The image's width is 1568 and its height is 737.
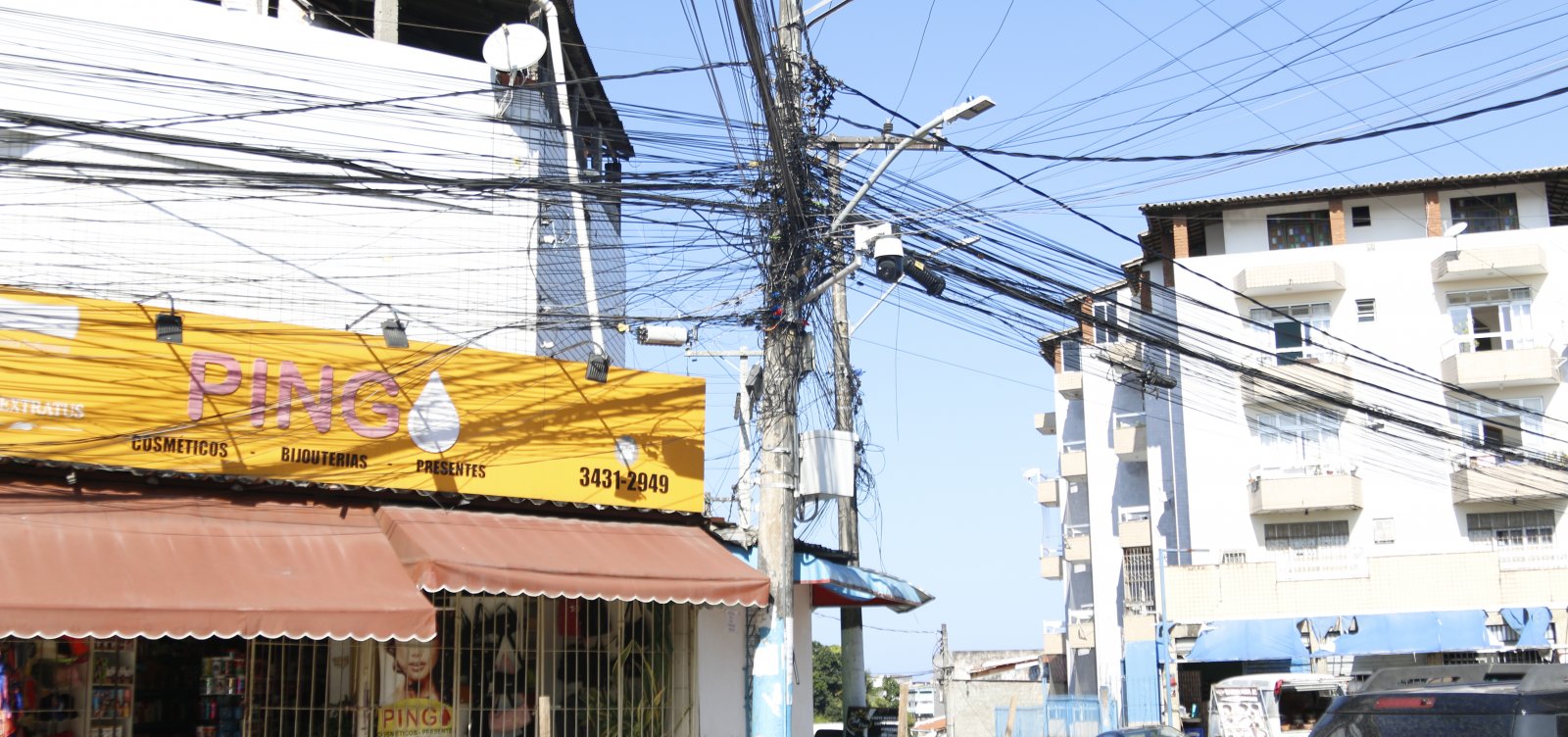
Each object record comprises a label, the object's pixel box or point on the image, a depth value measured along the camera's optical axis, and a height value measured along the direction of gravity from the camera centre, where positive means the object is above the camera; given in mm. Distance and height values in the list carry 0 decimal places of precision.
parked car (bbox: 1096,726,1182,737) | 16953 -1717
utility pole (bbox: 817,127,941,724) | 18125 +846
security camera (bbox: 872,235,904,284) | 11438 +2831
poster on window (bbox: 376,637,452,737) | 12688 -774
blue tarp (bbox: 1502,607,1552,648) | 26594 -722
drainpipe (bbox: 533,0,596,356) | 17703 +5762
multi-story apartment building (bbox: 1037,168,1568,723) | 29984 +4297
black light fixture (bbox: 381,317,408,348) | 13023 +2609
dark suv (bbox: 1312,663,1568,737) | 8148 -744
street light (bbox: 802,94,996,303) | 11938 +3986
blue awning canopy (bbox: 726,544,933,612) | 14719 +152
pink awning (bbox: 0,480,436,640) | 10062 +350
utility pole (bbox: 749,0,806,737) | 12078 +1166
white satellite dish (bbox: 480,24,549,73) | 15625 +6310
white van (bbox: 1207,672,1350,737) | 19859 -1663
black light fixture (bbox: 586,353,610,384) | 14156 +2442
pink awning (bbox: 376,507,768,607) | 11852 +426
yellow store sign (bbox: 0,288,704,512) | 11422 +1854
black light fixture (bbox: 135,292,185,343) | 11906 +2480
